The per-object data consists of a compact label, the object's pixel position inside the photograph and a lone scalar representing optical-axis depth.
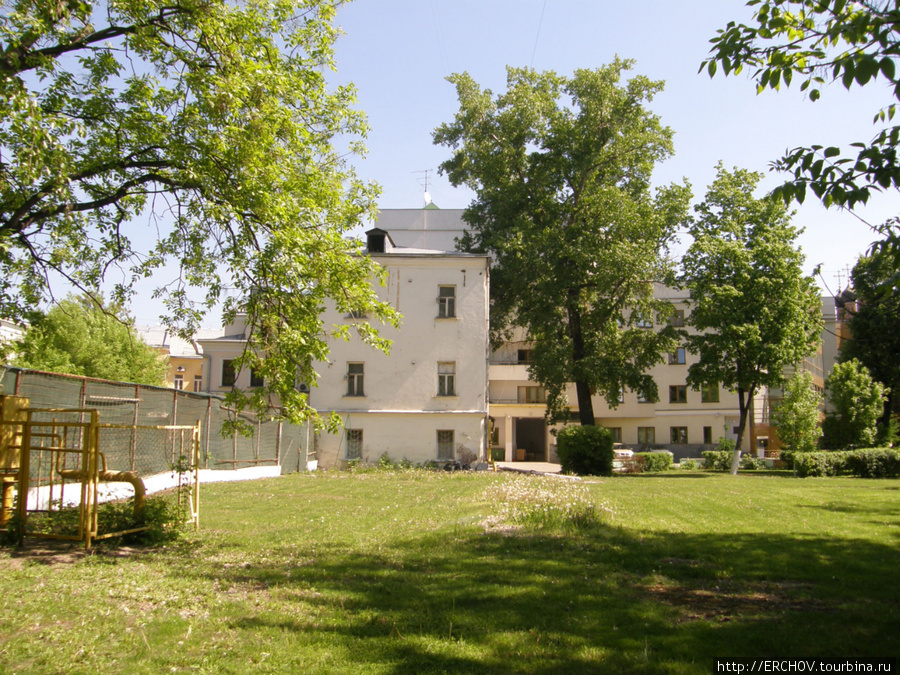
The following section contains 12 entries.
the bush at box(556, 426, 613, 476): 29.31
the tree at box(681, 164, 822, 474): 32.72
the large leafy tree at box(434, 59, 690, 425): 31.80
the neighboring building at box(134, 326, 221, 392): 67.43
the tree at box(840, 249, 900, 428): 42.38
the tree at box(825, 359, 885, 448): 36.38
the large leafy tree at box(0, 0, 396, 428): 9.75
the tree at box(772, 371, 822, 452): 38.81
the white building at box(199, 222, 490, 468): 32.19
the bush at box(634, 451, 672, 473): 38.09
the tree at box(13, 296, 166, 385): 34.22
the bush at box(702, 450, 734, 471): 41.31
